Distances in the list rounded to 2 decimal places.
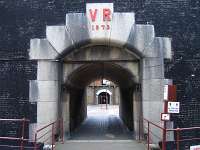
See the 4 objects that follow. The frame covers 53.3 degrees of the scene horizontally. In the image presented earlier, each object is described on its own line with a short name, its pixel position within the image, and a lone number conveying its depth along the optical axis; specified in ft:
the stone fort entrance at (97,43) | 19.82
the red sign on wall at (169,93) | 16.44
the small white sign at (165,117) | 16.26
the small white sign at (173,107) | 16.29
